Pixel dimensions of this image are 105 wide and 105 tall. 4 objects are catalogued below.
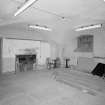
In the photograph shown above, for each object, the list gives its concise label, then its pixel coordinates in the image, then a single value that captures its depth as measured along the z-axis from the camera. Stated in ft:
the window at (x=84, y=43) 19.88
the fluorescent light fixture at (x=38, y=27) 15.83
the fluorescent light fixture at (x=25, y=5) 6.95
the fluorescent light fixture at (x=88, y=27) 14.15
